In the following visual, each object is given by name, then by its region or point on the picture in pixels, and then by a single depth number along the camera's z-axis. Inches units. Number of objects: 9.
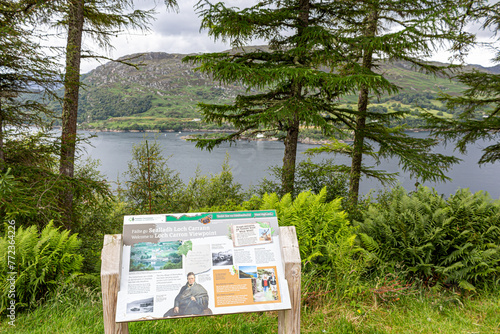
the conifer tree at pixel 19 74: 175.2
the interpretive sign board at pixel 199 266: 73.4
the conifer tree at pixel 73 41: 248.5
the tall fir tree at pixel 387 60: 265.6
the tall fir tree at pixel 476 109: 359.6
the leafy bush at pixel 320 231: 135.1
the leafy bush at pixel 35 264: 120.5
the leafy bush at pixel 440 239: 142.6
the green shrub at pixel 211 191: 444.8
